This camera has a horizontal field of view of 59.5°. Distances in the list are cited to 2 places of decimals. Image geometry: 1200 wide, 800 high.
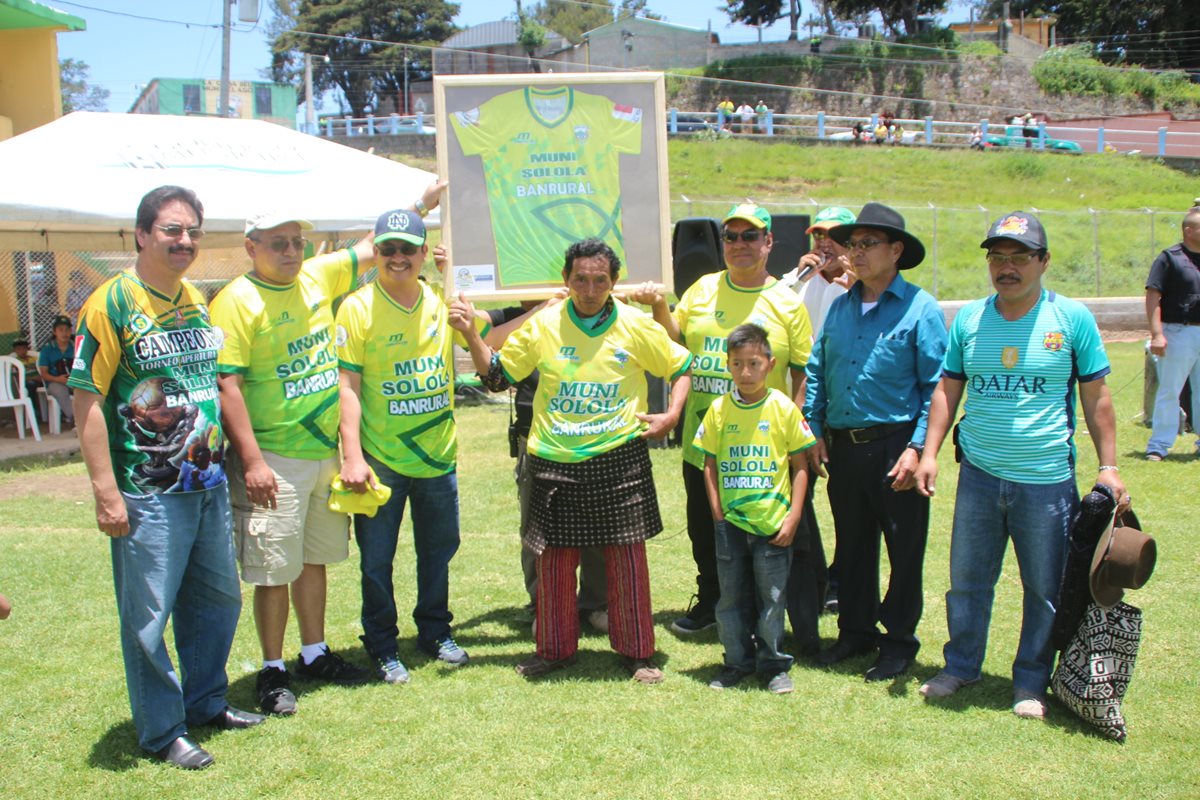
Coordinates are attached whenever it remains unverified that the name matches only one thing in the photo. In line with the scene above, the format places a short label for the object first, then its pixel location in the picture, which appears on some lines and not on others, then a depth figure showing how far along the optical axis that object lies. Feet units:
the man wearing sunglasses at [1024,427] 13.53
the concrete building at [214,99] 144.66
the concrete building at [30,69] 51.90
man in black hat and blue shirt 15.02
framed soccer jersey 16.61
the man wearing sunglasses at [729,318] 16.11
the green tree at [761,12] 213.46
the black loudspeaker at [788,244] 34.37
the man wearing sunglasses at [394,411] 14.98
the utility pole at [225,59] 75.10
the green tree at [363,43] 222.48
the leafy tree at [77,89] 252.42
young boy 14.84
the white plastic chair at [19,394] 38.45
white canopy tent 35.06
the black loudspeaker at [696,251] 27.94
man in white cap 13.84
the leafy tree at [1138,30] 180.55
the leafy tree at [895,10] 198.49
